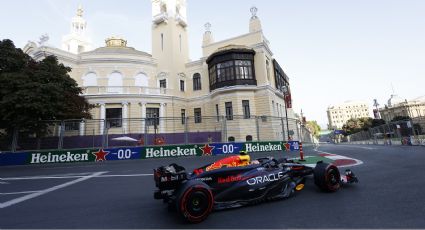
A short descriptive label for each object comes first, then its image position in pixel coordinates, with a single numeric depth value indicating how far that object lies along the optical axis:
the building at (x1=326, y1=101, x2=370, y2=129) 188.50
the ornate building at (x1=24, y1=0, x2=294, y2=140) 32.38
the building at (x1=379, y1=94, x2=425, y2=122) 110.71
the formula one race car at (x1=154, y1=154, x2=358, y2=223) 3.94
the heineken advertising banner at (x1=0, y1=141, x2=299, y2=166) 13.68
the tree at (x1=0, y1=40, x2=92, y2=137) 18.16
